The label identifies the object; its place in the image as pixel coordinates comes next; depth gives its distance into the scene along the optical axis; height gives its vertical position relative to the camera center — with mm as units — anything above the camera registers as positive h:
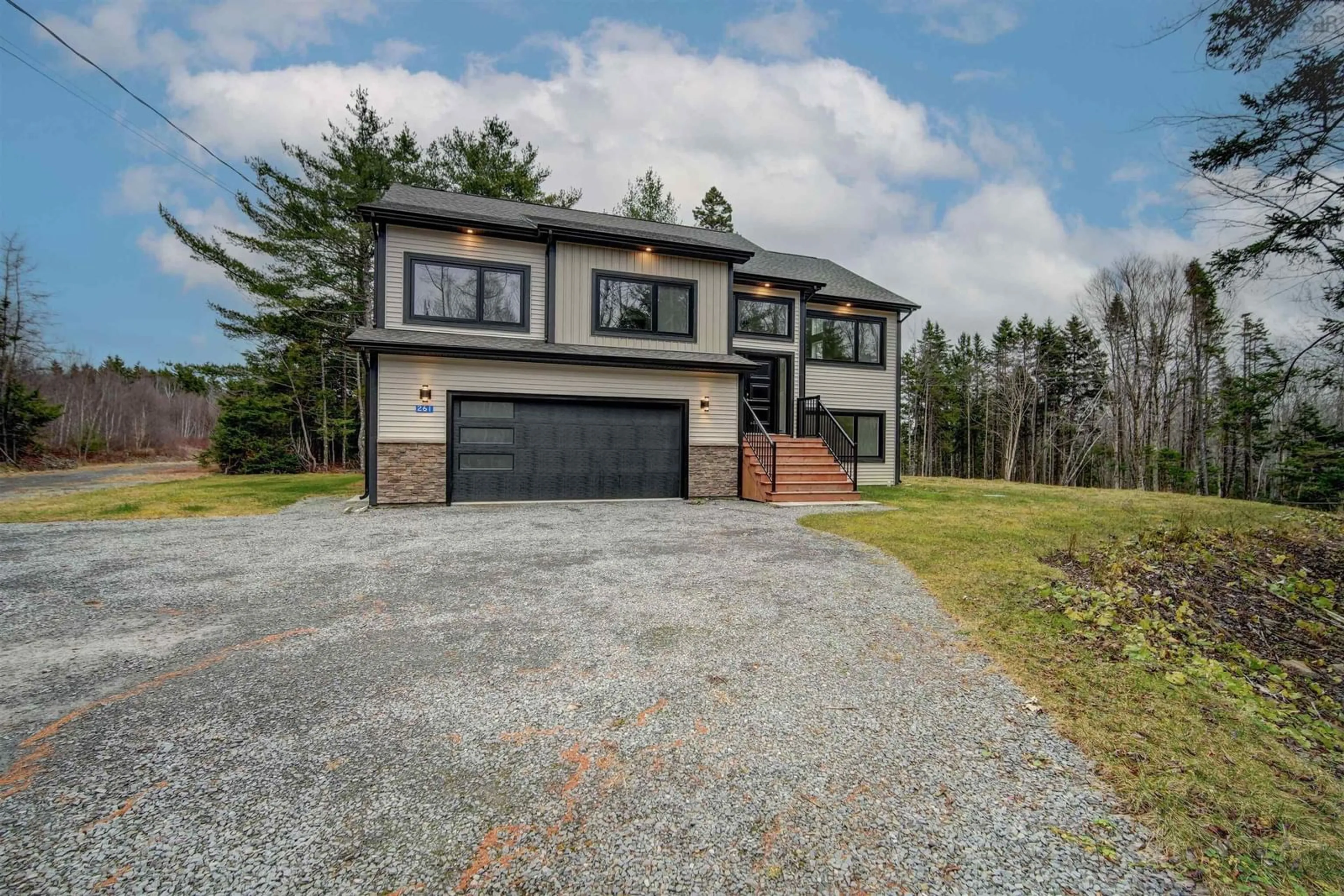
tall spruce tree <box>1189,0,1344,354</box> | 5359 +3500
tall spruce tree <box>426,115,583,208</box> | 20266 +10963
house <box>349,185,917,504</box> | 9633 +1516
